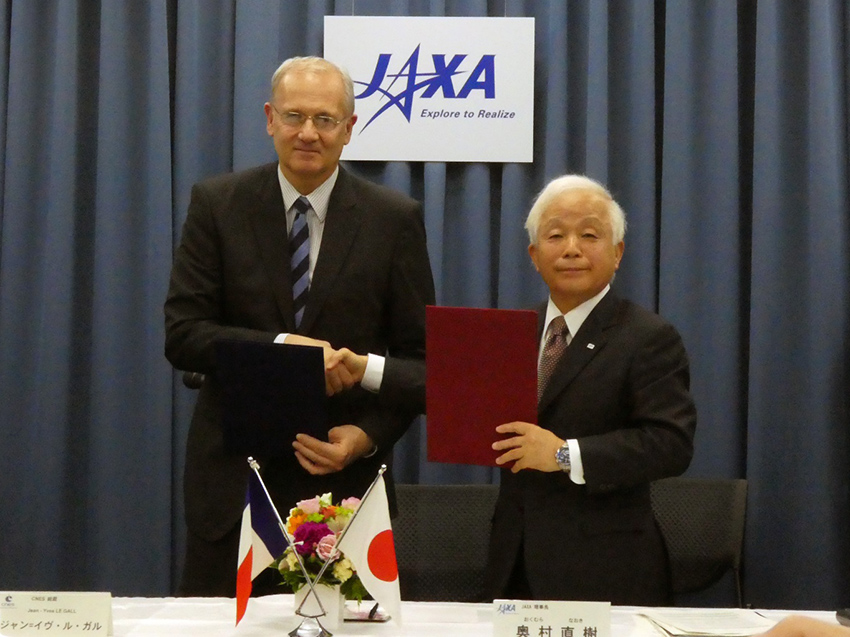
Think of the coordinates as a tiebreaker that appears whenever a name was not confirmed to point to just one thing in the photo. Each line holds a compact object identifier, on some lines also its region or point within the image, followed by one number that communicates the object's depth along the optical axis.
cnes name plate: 4.19
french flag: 4.26
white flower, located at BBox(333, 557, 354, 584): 4.25
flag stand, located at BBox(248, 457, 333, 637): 4.24
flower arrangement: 4.25
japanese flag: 4.25
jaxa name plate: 4.14
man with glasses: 4.70
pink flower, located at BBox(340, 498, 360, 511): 4.33
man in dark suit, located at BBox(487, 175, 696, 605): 4.61
